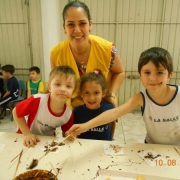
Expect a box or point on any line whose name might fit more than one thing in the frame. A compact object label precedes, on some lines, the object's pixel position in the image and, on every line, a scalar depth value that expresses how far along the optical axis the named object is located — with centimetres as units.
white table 91
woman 141
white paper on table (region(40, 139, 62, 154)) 106
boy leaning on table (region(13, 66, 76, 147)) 125
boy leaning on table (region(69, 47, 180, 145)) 108
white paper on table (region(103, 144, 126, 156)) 106
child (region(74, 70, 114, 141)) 140
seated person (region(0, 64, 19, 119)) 340
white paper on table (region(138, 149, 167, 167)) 97
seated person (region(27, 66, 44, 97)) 351
